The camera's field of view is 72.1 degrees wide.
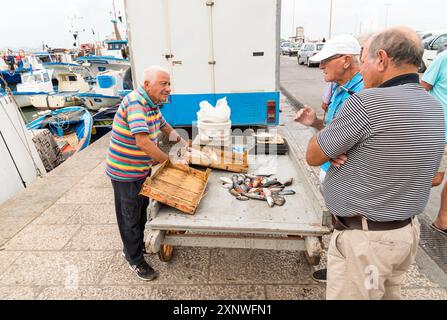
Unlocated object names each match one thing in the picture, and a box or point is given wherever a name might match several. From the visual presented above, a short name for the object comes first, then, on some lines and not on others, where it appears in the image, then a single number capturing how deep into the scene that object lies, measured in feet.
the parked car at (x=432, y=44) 51.62
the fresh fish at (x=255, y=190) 9.45
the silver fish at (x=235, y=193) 9.31
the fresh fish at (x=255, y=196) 9.06
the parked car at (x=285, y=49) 190.45
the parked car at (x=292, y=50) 168.71
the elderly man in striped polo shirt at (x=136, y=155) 8.72
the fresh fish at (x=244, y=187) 9.60
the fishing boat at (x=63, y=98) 62.44
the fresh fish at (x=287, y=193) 9.35
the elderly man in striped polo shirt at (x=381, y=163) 5.21
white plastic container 12.41
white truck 18.12
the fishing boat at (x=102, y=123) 36.32
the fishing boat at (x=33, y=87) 66.03
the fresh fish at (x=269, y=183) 9.84
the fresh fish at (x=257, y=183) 9.82
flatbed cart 7.55
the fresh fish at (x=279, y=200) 8.73
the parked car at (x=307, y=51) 101.00
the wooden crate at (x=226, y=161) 10.93
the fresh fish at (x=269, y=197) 8.69
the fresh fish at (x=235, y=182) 9.72
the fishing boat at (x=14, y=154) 17.93
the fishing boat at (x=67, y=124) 33.32
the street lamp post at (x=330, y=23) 196.15
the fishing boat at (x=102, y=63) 66.14
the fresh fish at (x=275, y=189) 9.44
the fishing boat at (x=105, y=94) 52.34
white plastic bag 12.25
